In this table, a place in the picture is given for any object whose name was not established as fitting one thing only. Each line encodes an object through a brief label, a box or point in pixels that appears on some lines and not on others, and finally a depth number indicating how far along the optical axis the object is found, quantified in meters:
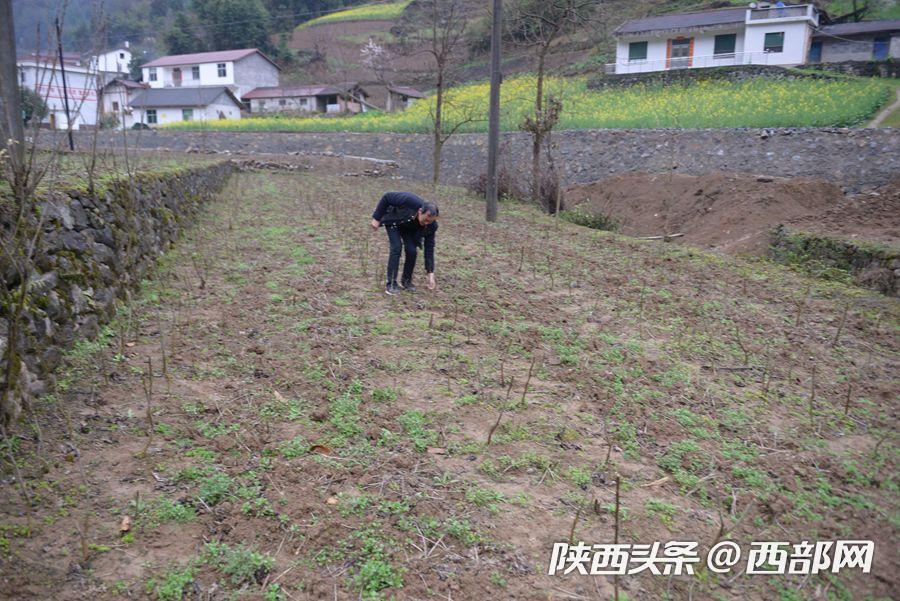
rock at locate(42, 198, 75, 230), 4.79
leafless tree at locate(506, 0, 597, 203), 16.27
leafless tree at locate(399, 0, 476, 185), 19.20
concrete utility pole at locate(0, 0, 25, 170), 5.06
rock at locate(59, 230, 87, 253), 4.96
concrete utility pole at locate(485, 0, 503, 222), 12.52
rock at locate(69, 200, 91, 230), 5.29
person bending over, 6.82
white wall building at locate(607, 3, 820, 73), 29.36
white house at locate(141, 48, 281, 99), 52.50
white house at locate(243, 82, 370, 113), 46.22
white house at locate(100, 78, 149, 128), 47.37
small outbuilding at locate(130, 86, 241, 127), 46.62
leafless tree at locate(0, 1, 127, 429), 3.48
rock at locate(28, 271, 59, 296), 4.21
